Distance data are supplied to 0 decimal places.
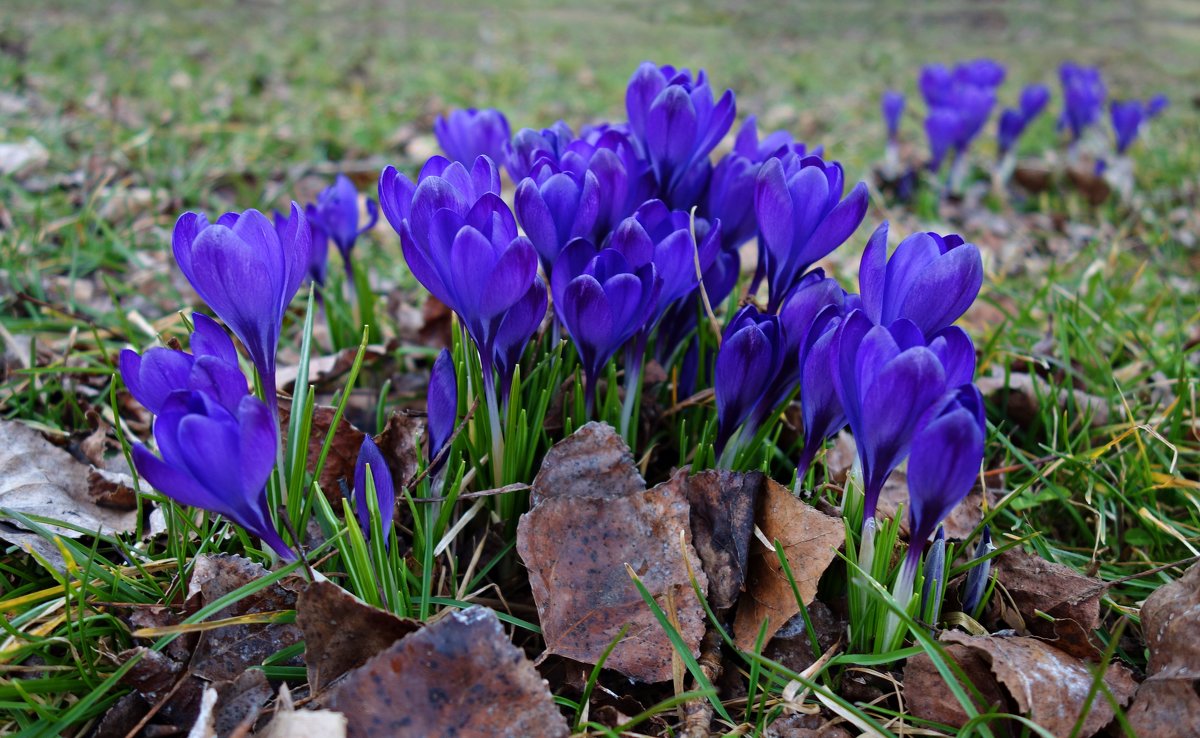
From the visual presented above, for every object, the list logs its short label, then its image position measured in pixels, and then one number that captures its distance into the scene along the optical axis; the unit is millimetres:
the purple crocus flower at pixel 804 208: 535
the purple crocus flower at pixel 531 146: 581
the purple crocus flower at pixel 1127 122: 1259
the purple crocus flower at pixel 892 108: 1208
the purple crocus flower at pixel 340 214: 657
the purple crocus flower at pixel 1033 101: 1251
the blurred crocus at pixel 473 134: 620
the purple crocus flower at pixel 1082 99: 1321
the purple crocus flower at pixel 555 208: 530
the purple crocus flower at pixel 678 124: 565
